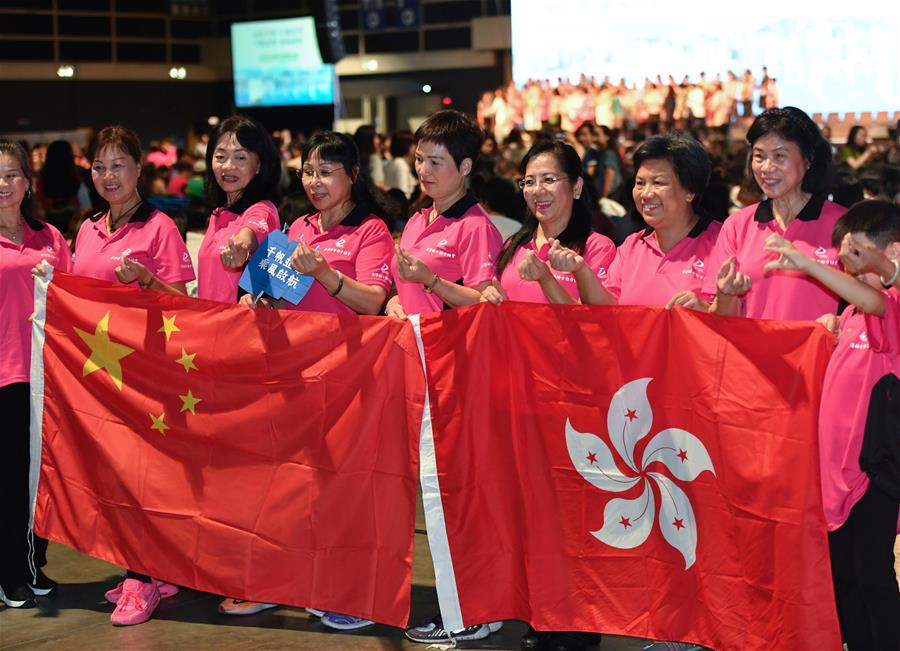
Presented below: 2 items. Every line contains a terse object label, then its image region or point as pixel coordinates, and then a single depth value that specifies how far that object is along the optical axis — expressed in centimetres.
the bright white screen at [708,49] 1438
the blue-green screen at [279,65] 2305
